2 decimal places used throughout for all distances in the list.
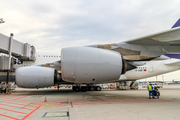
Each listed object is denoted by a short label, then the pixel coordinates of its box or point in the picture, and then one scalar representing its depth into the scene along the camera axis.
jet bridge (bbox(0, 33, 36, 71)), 13.51
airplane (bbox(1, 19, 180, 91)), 7.57
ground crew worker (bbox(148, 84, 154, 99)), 10.12
